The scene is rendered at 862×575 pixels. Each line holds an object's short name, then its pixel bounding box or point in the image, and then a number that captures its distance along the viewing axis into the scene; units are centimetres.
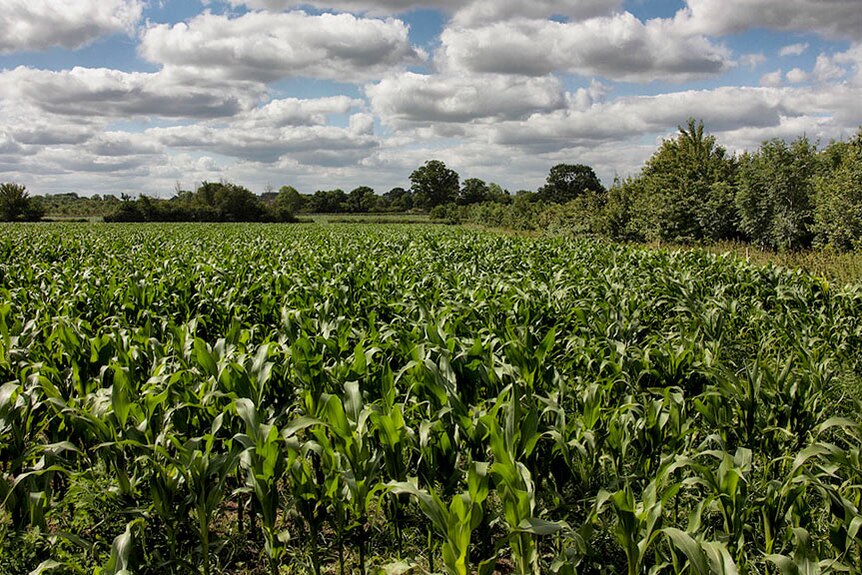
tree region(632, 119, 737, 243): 2522
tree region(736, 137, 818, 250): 2144
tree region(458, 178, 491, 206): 10941
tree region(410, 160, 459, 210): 11025
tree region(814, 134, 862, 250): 1789
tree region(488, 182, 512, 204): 9245
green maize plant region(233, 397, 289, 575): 279
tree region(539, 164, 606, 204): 9306
